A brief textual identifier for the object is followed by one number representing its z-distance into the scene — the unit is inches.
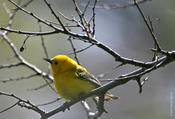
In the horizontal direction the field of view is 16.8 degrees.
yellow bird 400.5
